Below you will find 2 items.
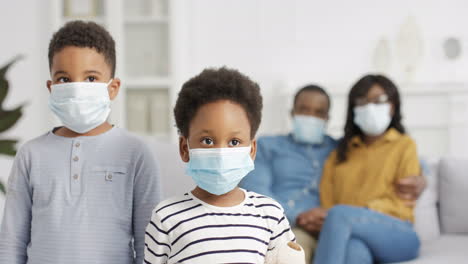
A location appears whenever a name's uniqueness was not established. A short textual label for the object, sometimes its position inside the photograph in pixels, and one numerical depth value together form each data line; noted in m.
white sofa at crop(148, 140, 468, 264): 2.11
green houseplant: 2.42
